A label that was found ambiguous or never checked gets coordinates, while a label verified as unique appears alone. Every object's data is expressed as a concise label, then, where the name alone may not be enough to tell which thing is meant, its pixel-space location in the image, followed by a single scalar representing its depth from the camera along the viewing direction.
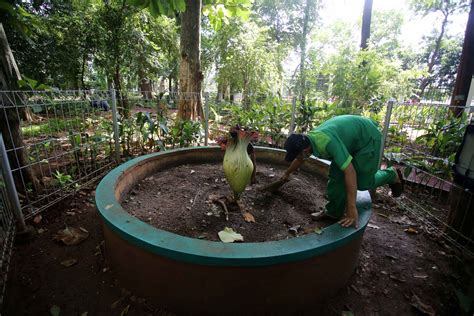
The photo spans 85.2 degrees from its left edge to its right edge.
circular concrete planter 1.62
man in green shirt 1.93
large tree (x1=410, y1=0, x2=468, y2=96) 18.33
